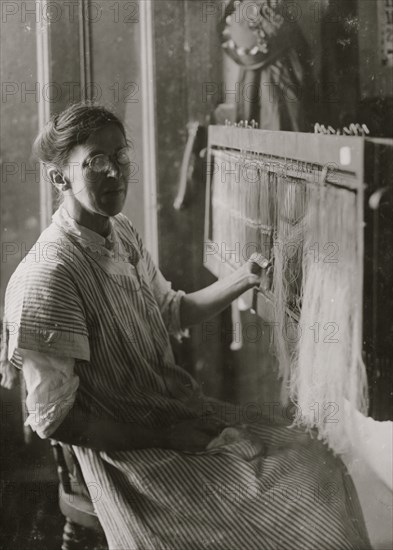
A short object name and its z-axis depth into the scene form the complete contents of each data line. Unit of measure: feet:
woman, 3.37
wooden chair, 3.80
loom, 3.13
